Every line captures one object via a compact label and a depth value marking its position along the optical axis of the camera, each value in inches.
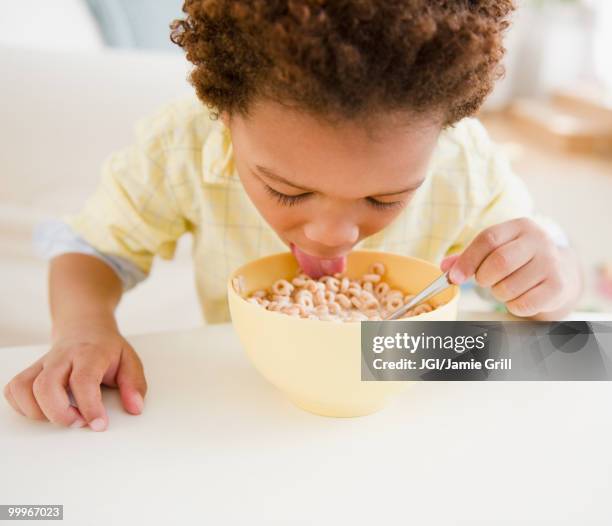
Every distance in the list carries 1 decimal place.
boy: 20.3
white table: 19.3
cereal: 25.3
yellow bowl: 21.1
